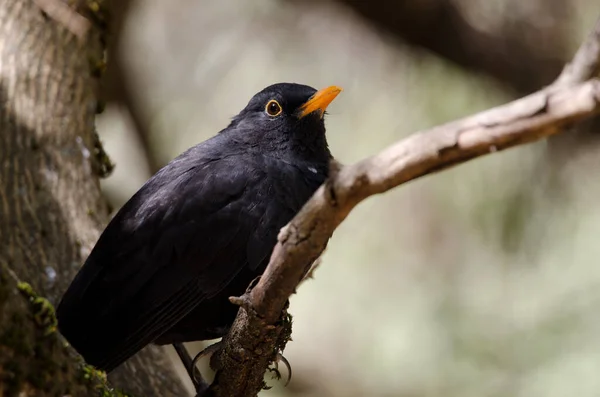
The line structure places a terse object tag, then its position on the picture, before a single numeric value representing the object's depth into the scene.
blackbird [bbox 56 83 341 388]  7.42
